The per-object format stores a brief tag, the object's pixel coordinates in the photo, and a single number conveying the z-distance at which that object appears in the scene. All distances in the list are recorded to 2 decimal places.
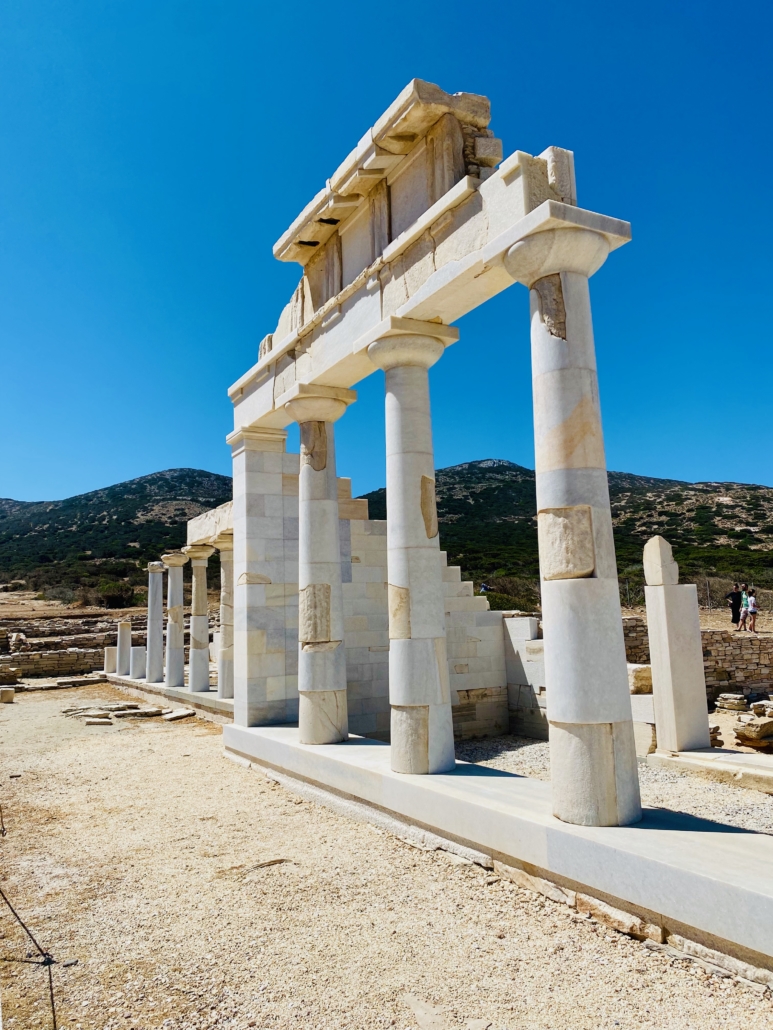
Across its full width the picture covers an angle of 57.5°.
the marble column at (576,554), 4.92
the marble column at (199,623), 17.23
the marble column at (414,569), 6.80
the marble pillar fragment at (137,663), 21.72
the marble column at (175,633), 18.66
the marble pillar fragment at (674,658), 9.34
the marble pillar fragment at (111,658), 24.11
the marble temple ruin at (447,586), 4.85
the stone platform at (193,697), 14.48
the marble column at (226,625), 15.32
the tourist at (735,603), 22.81
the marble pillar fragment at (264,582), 10.65
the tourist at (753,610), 20.40
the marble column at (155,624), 20.11
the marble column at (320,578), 8.67
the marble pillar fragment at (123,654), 23.16
